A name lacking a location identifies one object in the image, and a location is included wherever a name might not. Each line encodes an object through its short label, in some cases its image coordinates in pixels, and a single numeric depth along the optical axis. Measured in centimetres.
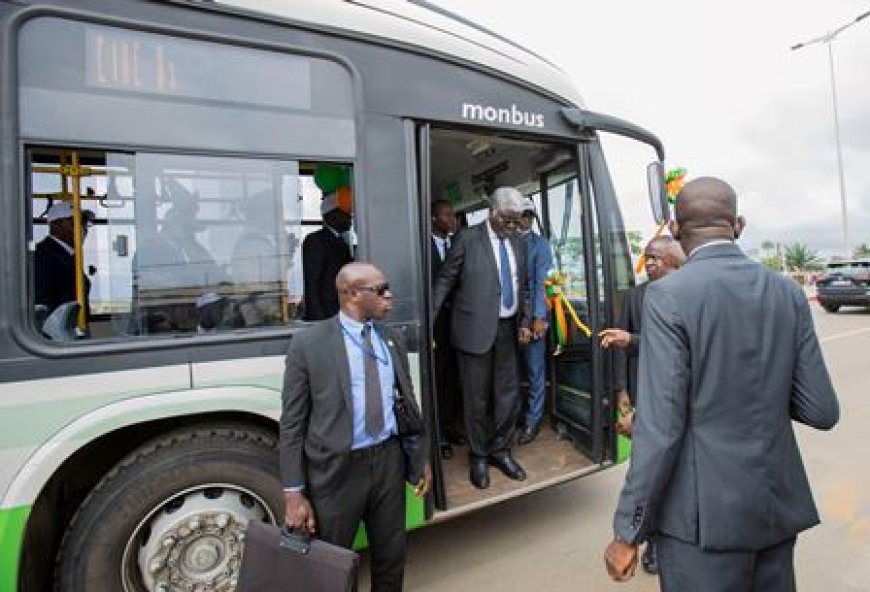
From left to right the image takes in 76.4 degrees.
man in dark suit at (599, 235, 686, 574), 307
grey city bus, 213
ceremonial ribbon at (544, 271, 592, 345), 397
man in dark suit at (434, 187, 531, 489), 357
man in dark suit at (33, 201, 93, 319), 217
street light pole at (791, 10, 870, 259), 1959
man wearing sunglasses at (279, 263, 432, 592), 215
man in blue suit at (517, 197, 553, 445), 384
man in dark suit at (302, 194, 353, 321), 278
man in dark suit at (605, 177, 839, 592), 156
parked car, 1489
